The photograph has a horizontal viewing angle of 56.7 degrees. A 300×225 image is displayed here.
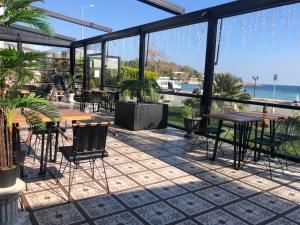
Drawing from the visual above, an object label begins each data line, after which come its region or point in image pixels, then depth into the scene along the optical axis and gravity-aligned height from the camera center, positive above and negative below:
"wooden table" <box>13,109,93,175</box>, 3.49 -0.49
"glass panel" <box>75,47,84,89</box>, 12.92 +0.66
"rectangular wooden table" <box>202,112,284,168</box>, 4.12 -0.52
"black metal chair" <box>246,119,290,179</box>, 4.09 -0.81
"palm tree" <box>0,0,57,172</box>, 2.18 +0.02
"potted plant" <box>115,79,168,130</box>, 6.63 -0.65
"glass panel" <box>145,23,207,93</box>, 6.45 +1.01
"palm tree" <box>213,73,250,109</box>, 8.20 -0.03
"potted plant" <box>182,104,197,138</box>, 6.09 -0.77
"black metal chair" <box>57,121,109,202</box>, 2.94 -0.68
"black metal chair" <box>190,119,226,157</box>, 4.82 -1.10
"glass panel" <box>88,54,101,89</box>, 11.73 +0.31
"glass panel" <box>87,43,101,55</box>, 11.04 +1.27
